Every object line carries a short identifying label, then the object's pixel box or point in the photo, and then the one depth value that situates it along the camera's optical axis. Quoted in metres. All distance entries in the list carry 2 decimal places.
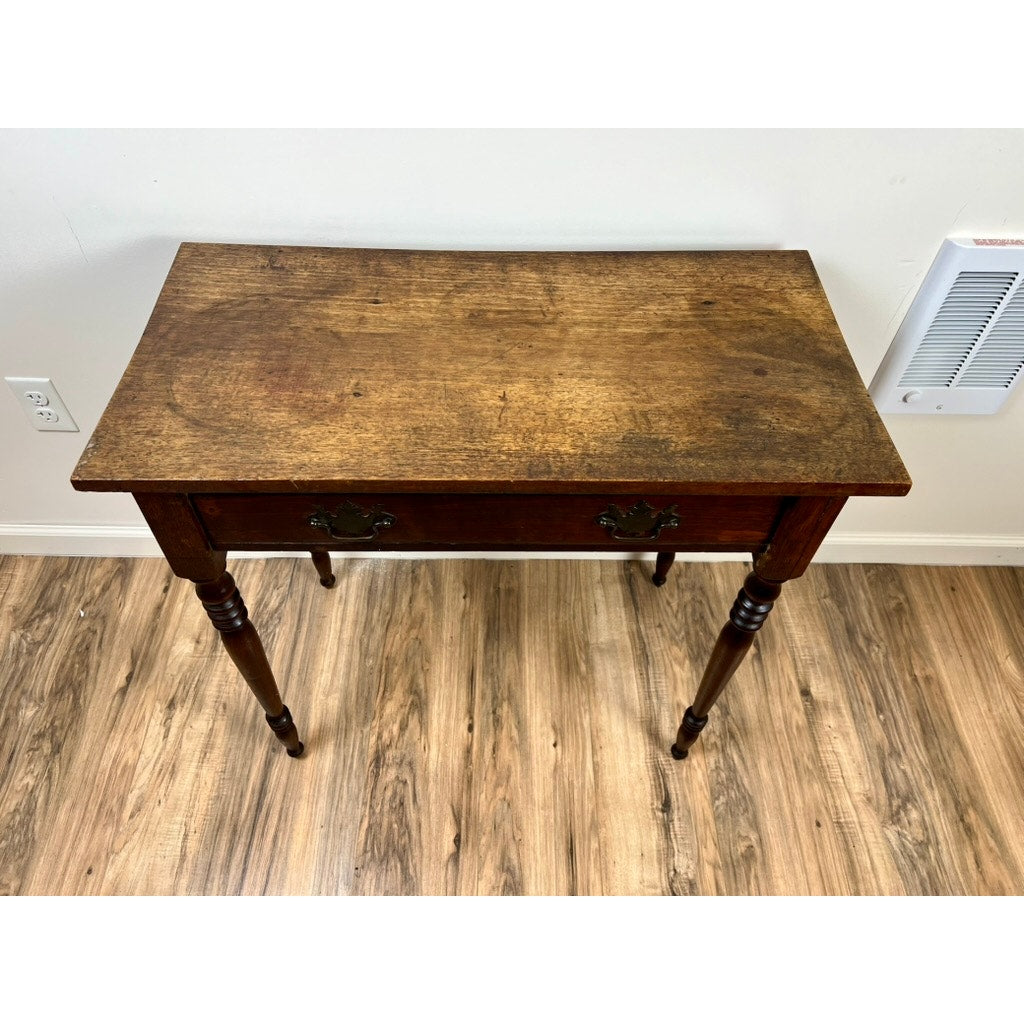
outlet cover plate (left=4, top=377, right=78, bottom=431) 1.16
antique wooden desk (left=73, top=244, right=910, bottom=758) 0.74
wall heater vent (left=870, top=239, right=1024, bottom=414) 0.99
